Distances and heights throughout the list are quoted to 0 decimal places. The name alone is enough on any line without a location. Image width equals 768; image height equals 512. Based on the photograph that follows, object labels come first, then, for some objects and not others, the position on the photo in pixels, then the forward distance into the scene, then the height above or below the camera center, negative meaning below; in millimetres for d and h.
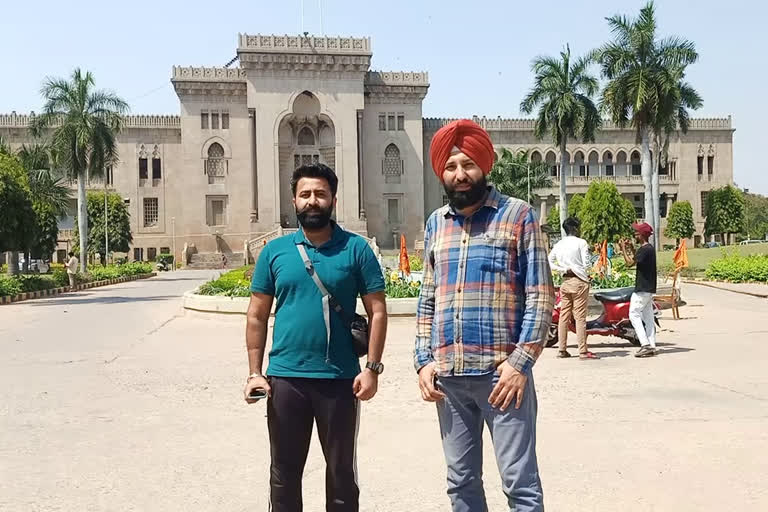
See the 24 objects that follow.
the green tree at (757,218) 77625 +3147
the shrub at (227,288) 16391 -769
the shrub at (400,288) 15223 -724
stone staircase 49781 -408
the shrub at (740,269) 22797 -651
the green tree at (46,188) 40838 +3842
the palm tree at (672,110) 31797 +6398
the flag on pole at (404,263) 18355 -259
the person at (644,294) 9234 -547
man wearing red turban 2938 -289
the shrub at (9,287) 23844 -956
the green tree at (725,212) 57438 +2800
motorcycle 10398 -980
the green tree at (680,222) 56656 +2045
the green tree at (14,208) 22559 +1497
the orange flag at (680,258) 14395 -171
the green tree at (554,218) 50781 +2274
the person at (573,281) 9297 -379
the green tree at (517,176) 47312 +4761
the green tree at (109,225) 50062 +2053
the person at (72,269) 29389 -496
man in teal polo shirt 3281 -437
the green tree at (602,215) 44656 +2083
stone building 50594 +7436
